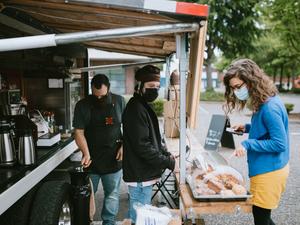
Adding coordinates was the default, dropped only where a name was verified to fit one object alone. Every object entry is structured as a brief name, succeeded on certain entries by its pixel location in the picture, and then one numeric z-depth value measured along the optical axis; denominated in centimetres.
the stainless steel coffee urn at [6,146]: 286
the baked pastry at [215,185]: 249
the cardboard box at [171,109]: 477
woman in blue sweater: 250
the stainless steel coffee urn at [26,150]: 297
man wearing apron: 350
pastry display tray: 239
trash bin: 338
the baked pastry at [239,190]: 244
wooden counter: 233
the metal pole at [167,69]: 520
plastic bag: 234
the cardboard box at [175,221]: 246
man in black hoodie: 271
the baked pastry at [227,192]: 241
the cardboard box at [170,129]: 519
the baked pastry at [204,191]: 245
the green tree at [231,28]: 2177
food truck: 210
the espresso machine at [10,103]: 419
